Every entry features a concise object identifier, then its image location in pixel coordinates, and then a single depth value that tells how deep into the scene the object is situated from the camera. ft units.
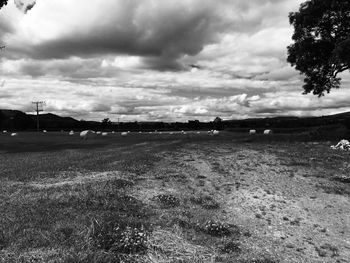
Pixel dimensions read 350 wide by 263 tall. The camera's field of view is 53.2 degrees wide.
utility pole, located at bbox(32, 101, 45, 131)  509.35
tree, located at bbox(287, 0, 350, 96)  126.11
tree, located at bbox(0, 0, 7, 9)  122.49
